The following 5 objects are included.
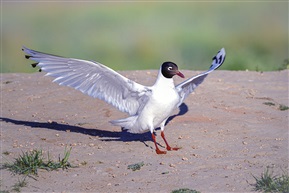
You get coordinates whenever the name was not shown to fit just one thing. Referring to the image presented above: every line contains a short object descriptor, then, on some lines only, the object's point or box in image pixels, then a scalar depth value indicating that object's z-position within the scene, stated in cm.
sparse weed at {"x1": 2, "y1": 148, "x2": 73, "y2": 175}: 1575
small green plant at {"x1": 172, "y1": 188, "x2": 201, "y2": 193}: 1455
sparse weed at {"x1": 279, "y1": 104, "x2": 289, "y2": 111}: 2271
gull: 1811
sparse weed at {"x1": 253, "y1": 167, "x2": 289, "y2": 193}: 1430
